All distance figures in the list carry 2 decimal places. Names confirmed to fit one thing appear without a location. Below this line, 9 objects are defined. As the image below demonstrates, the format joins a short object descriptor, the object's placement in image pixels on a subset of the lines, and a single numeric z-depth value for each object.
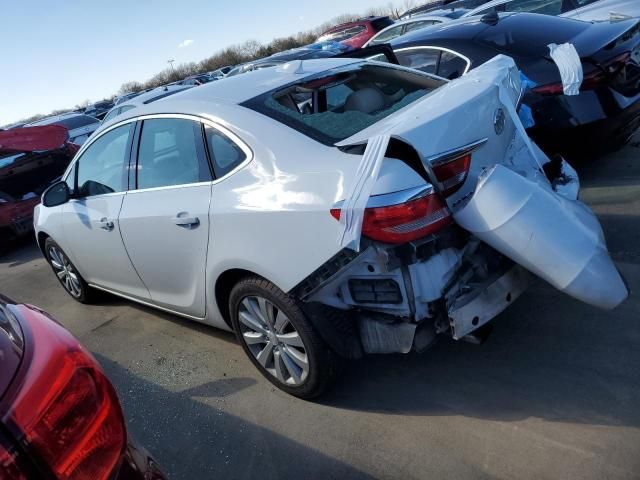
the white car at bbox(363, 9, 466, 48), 11.13
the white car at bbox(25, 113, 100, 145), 10.43
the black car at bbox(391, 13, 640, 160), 4.23
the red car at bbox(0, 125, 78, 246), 7.36
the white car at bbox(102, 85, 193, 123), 9.55
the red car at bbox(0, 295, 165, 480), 1.23
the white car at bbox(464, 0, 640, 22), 7.07
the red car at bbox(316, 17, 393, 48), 20.38
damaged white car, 2.27
